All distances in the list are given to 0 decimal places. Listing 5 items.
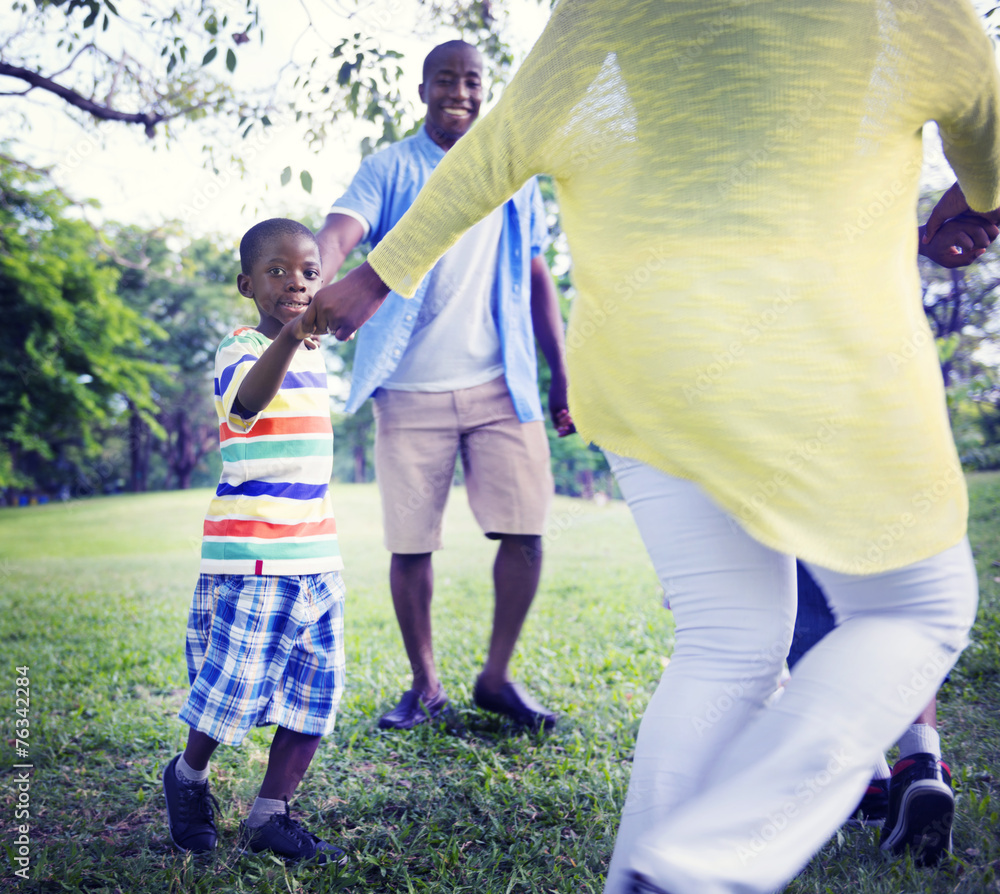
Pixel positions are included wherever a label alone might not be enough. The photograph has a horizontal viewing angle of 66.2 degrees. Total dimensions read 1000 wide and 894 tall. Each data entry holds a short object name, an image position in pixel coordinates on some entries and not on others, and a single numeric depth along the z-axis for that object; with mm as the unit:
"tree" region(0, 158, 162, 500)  18484
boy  1876
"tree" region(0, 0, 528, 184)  3500
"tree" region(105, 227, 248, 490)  28281
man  2740
